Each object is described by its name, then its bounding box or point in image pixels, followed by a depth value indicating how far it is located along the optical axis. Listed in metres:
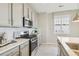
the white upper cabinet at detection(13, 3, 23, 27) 0.94
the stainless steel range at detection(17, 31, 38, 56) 0.99
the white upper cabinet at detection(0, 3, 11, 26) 0.77
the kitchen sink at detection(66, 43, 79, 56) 0.97
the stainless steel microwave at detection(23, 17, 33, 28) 0.98
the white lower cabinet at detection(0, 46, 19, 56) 0.68
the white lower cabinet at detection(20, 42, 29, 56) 0.87
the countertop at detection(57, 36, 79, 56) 1.00
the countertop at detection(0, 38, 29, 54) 0.69
